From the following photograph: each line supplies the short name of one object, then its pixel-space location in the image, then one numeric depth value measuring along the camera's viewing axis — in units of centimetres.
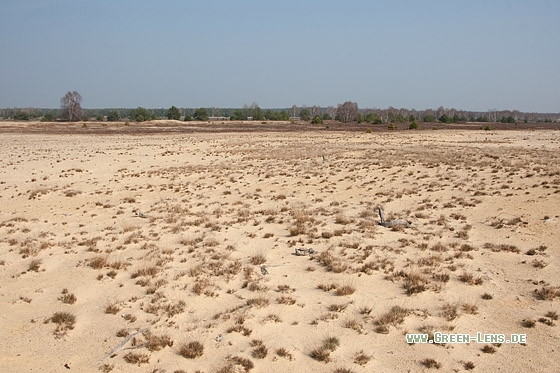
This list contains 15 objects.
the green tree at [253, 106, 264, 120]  14850
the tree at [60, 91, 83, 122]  13338
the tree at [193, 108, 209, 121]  14350
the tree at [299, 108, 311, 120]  16044
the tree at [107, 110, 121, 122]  14050
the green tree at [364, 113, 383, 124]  12687
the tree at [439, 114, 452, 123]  14262
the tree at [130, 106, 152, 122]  14210
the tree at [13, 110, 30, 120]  14712
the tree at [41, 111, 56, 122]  13380
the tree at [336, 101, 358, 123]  15450
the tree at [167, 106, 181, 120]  15475
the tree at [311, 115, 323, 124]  11581
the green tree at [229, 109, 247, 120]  14775
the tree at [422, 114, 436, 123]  15075
